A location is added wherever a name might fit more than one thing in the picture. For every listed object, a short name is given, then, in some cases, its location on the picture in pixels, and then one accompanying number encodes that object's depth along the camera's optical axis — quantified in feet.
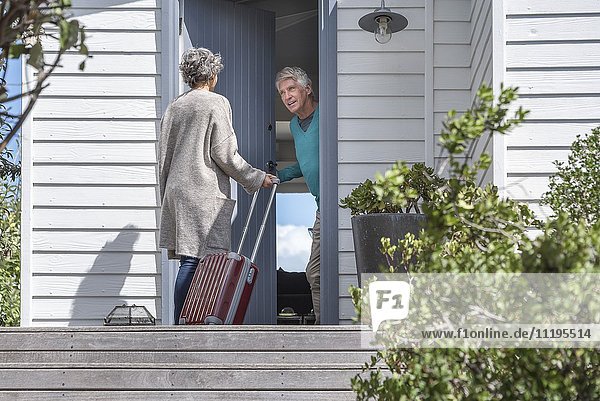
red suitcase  29.48
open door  38.58
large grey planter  28.40
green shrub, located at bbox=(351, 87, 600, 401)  13.43
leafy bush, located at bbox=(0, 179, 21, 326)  47.57
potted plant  28.40
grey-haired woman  30.81
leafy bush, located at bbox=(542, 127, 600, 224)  27.76
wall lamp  33.76
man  36.19
